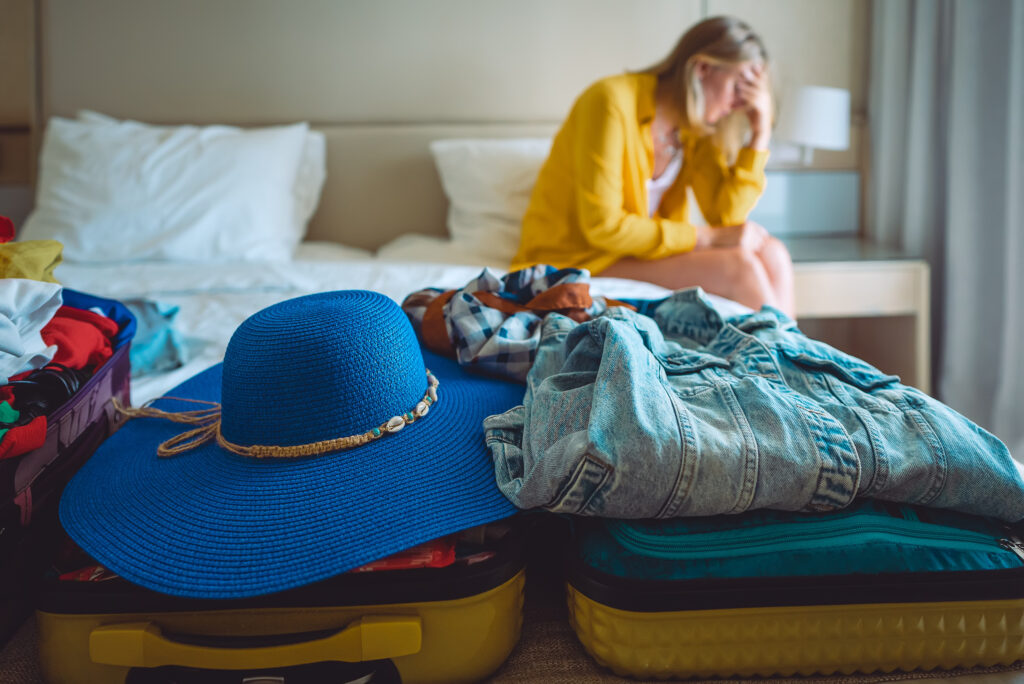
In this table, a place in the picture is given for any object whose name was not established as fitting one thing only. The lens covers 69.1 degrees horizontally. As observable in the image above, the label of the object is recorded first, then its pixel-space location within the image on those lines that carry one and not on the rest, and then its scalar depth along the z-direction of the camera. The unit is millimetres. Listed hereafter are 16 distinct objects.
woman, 1824
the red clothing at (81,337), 865
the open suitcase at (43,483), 693
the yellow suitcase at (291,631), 611
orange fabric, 1048
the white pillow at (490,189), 2154
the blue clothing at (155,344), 1131
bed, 2344
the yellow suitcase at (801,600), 625
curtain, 1877
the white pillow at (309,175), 2242
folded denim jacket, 606
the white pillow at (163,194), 1920
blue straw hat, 620
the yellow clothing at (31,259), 873
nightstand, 2090
